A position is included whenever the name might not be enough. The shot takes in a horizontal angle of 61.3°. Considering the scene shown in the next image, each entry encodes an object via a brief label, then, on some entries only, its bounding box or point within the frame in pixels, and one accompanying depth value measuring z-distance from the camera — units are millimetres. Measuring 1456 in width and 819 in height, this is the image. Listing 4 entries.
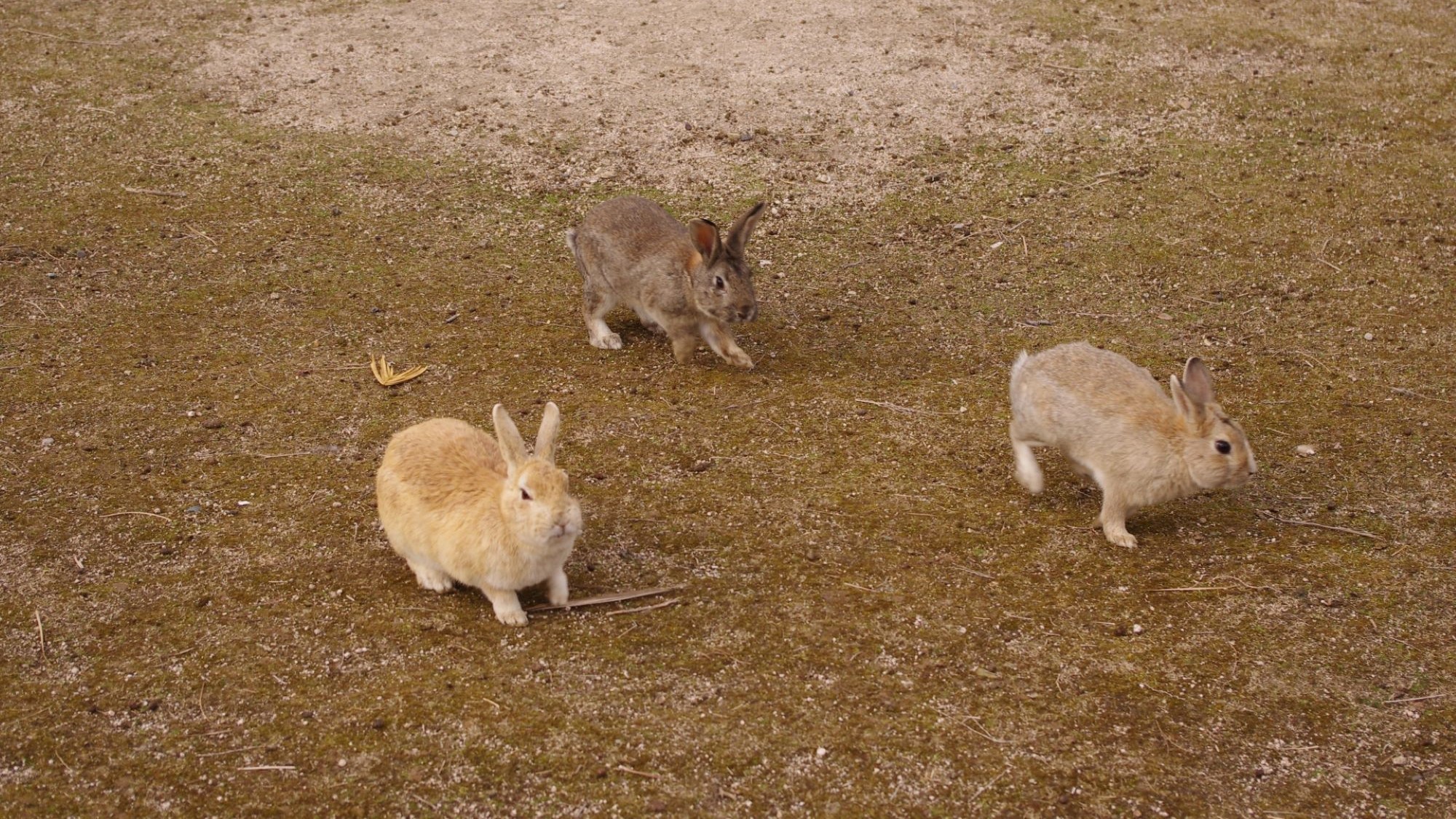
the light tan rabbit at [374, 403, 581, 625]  4680
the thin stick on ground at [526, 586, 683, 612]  5039
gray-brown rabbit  7355
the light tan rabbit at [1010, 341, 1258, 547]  5496
